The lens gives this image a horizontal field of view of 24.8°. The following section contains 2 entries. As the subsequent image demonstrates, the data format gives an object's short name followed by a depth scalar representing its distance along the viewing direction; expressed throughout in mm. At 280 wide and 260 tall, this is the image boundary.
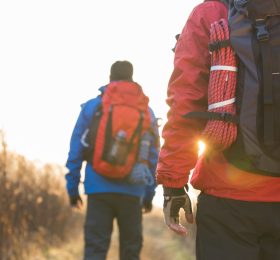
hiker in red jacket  2418
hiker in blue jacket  4945
